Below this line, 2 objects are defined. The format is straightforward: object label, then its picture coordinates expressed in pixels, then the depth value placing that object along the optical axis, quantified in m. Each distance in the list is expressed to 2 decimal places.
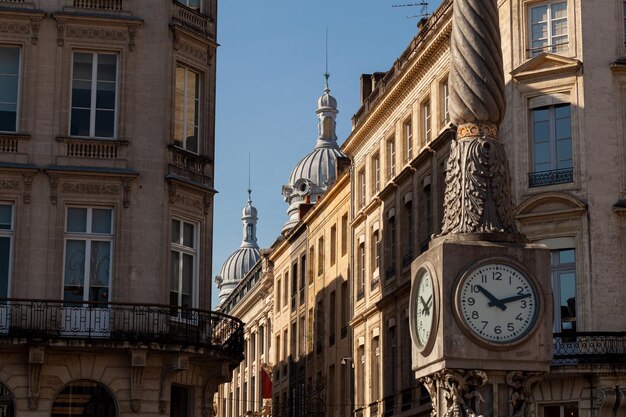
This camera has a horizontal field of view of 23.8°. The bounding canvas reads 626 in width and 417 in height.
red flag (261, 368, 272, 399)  77.38
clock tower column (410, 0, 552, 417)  16.94
